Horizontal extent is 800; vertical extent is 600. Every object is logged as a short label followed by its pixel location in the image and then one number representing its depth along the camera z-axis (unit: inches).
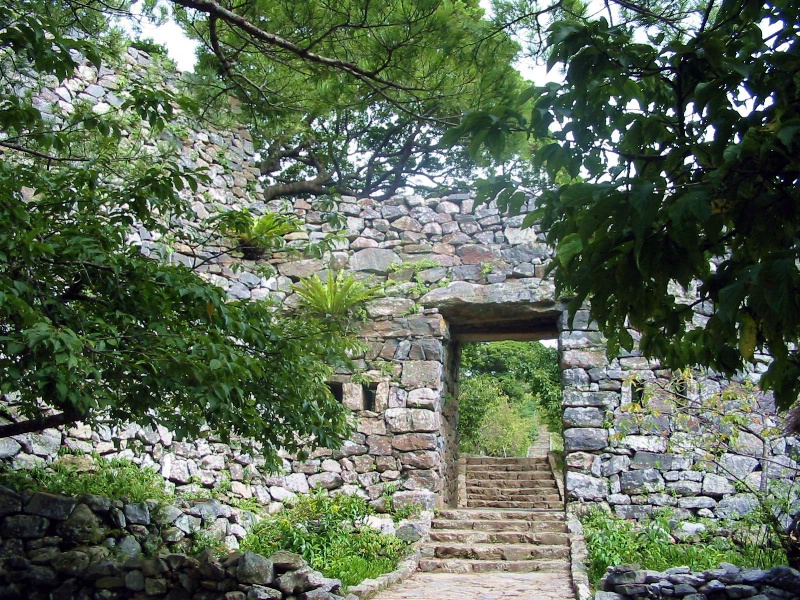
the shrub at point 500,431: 495.2
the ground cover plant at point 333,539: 212.2
